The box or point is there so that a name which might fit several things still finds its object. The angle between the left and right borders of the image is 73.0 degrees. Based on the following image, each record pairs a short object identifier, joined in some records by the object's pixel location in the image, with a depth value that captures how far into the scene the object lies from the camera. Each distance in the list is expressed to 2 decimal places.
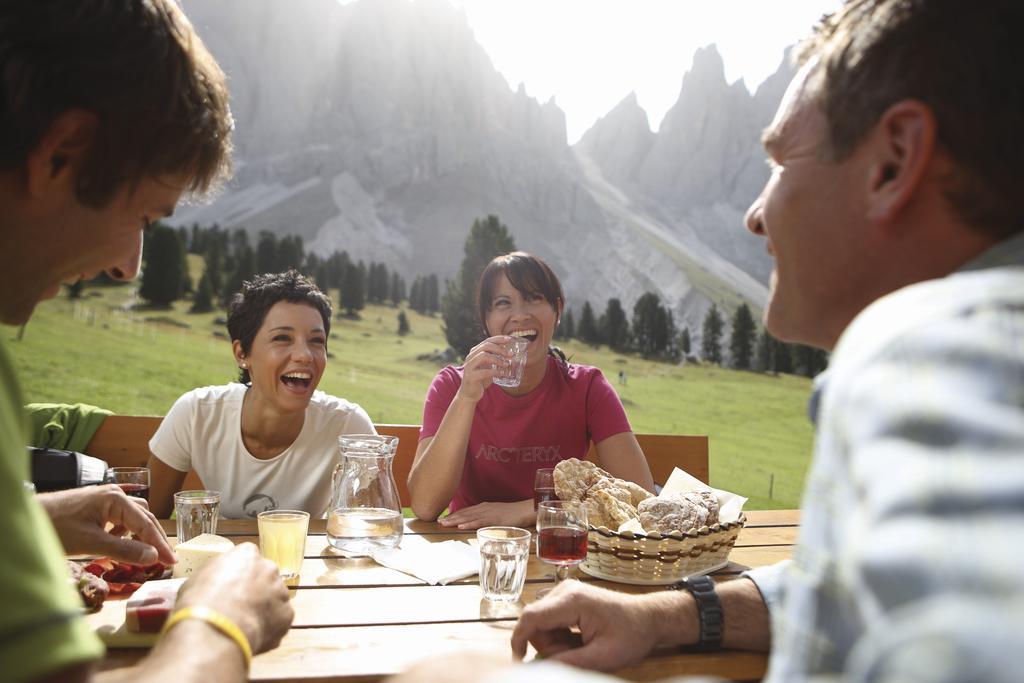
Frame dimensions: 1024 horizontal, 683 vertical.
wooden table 1.38
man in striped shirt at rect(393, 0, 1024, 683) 0.45
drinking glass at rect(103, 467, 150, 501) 2.14
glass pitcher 2.12
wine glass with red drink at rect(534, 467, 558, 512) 2.39
